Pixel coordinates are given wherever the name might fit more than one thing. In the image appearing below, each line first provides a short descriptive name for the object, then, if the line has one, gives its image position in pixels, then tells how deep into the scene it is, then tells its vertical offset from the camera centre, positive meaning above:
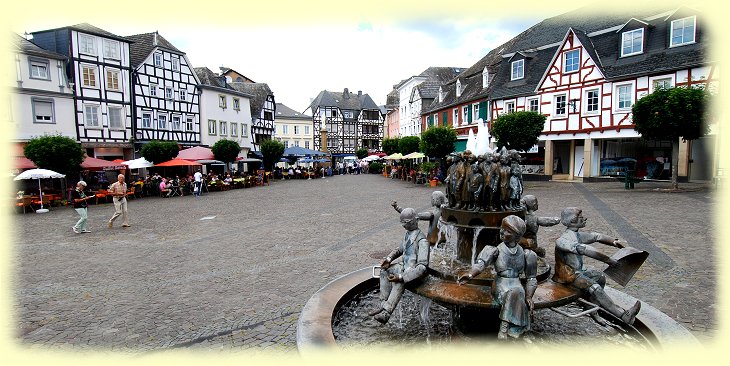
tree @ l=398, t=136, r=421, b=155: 38.69 +0.91
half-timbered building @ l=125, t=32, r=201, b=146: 30.19 +5.40
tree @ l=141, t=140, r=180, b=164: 25.23 +0.49
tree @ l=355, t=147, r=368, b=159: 66.94 +0.25
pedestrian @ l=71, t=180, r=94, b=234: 11.83 -1.36
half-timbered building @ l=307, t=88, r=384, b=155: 71.62 +6.29
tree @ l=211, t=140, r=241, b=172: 28.97 +0.53
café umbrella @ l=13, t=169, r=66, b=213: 17.20 -0.59
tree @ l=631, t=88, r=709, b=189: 17.19 +1.52
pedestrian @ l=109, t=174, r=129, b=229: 12.66 -1.21
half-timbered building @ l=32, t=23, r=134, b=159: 25.52 +5.27
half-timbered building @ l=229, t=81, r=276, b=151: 47.34 +5.77
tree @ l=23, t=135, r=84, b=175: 18.66 +0.38
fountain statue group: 3.78 -1.03
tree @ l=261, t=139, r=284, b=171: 38.22 +0.60
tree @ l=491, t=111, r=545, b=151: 23.47 +1.36
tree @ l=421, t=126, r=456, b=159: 28.20 +0.89
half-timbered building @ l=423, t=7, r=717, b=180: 22.66 +4.39
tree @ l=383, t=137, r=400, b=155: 46.98 +1.02
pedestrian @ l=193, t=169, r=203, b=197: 24.28 -1.66
